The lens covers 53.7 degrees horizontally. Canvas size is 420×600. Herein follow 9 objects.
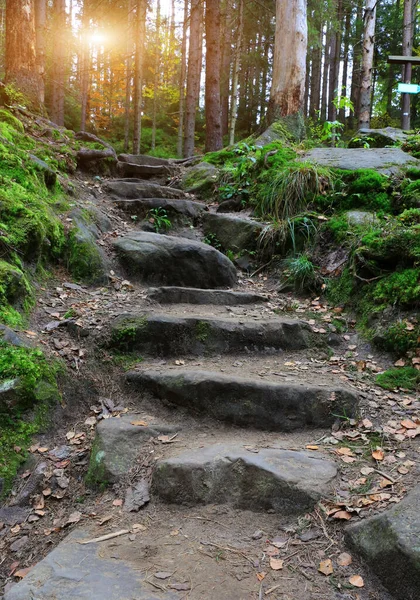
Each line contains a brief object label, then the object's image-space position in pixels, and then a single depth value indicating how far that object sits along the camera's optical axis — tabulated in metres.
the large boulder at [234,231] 6.02
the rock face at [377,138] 8.12
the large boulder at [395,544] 1.86
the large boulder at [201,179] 7.79
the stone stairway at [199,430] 1.97
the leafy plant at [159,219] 6.20
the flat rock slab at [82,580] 1.81
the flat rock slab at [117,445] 2.65
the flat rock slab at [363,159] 6.20
